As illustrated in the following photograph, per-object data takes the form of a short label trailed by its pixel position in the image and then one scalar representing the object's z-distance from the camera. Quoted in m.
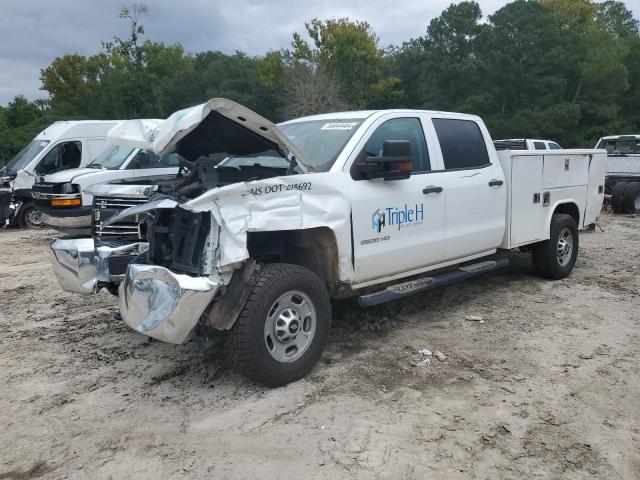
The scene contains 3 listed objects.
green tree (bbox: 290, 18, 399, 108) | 44.26
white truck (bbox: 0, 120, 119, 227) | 13.02
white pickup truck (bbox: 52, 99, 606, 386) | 3.80
